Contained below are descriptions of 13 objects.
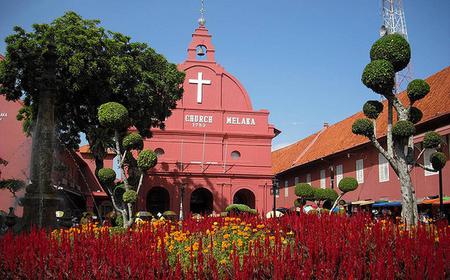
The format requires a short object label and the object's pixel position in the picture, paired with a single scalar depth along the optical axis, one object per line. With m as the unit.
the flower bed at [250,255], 4.08
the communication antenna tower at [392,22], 27.34
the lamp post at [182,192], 28.43
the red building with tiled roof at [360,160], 19.91
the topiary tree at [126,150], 14.25
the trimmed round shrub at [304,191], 19.56
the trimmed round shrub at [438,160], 11.62
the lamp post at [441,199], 13.79
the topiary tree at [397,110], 10.57
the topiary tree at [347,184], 17.59
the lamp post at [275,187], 20.88
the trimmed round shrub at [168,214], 23.80
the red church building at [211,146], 29.72
